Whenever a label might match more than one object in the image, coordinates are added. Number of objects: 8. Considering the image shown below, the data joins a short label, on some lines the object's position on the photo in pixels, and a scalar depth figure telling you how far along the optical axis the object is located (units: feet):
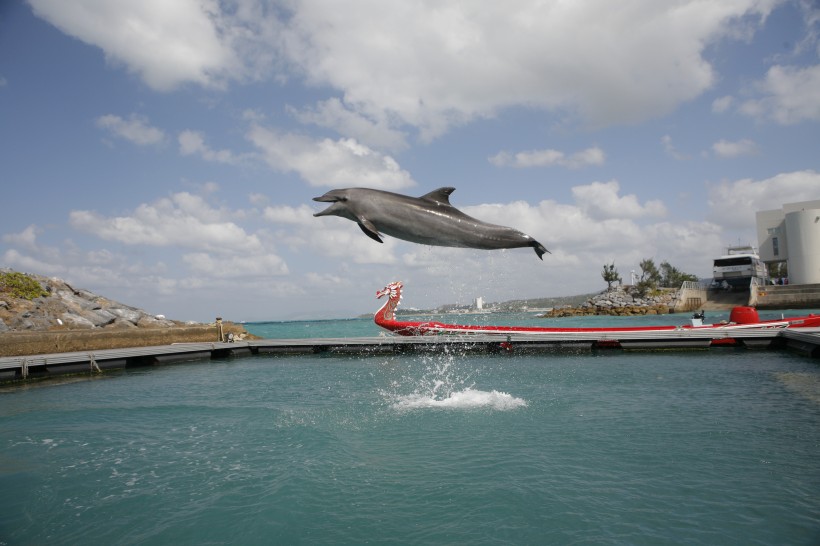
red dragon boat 79.56
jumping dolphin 15.96
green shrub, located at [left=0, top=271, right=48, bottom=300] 96.37
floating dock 68.44
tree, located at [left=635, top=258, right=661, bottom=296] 300.61
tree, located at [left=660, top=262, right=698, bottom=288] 346.95
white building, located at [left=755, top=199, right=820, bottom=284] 192.95
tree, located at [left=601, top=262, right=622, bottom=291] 314.78
